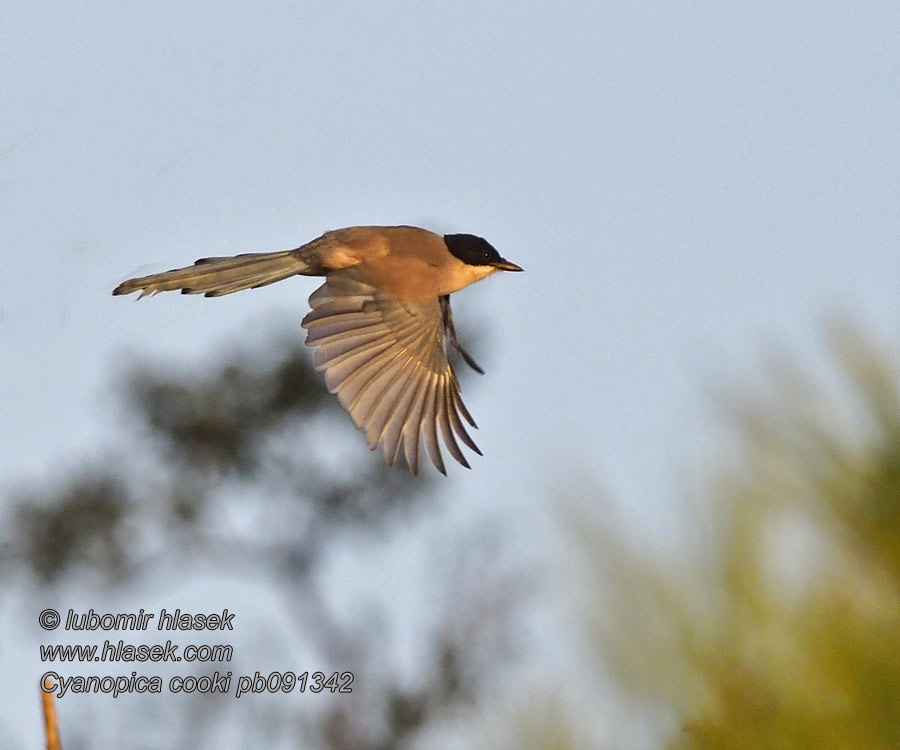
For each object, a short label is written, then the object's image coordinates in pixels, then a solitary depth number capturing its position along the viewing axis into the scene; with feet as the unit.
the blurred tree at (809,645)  8.85
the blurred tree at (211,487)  78.64
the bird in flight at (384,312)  30.89
